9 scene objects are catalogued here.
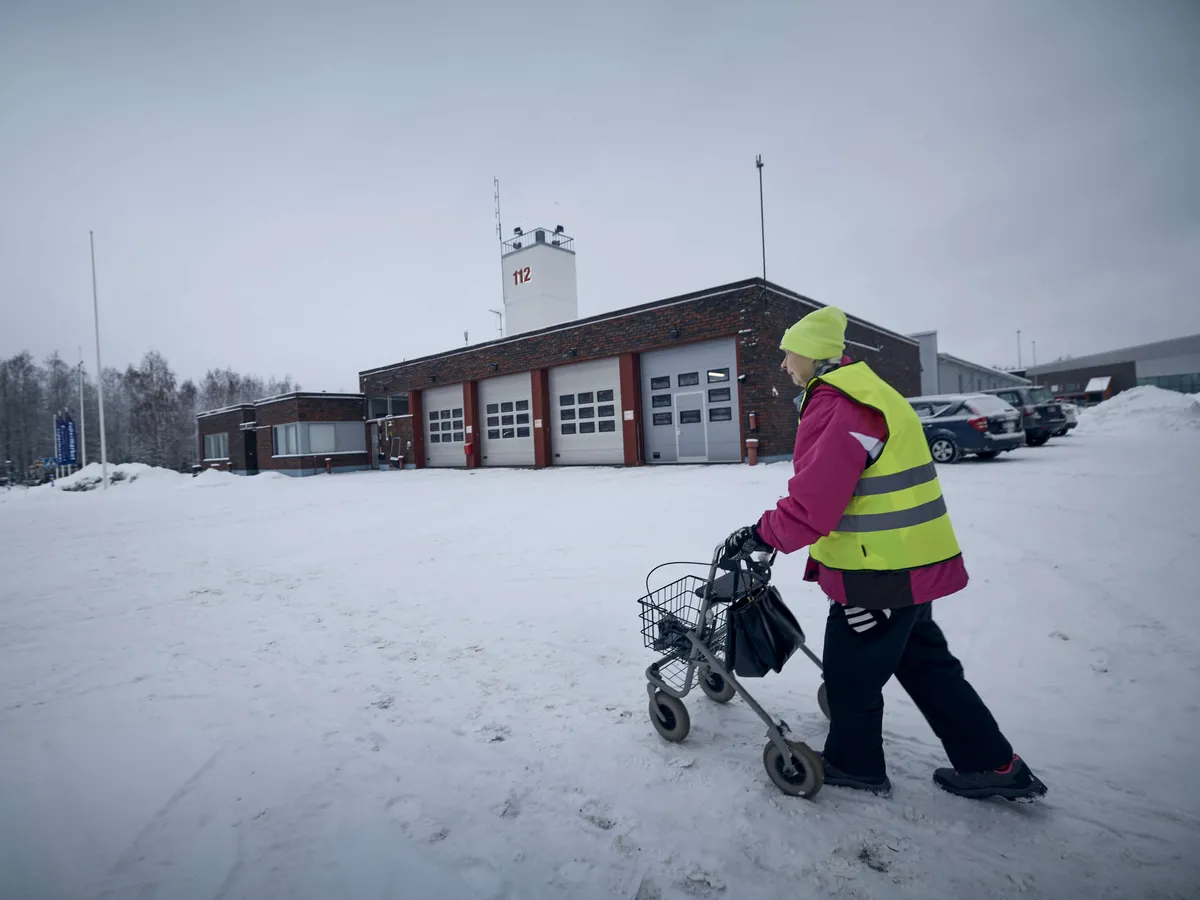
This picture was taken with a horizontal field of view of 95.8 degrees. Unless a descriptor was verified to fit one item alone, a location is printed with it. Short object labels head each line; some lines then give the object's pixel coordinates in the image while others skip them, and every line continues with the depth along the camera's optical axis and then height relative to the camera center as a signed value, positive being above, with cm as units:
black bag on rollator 235 -90
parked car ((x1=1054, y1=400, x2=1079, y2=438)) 1916 -6
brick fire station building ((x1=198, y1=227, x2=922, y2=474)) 1633 +201
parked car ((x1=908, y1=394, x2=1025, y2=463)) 1252 -14
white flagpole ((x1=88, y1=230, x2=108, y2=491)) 2008 +324
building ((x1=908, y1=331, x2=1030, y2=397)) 3175 +350
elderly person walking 205 -55
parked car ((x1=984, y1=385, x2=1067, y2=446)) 1627 +13
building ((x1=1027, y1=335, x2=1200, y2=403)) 5593 +459
